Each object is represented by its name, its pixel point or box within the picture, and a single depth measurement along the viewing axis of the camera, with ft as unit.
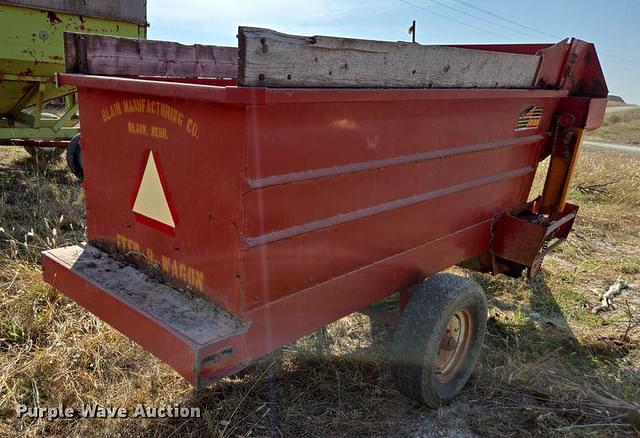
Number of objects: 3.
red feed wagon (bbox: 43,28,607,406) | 5.89
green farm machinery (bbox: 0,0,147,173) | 18.25
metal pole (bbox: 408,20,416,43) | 11.79
